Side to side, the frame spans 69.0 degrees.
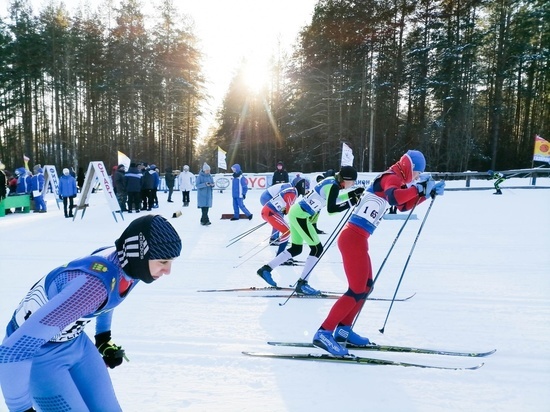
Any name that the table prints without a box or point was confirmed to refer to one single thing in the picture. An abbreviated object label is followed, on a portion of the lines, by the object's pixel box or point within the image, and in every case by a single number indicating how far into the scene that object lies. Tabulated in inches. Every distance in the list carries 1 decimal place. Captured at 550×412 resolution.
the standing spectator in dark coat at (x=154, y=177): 579.4
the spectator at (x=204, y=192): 461.1
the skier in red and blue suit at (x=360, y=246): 140.9
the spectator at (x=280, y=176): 577.6
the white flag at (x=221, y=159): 924.6
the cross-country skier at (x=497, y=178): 663.4
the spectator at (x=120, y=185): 545.3
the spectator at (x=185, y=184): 641.0
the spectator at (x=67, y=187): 512.0
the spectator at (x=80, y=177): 786.8
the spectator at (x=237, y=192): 479.2
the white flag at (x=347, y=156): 661.3
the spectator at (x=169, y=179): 700.0
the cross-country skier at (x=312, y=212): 199.6
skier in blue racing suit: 59.6
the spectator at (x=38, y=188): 575.2
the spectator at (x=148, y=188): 568.7
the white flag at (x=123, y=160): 567.5
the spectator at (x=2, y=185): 494.4
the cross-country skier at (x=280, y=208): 275.0
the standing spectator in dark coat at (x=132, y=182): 536.4
